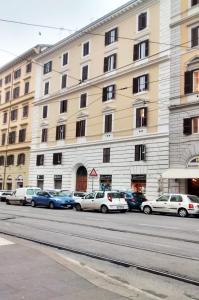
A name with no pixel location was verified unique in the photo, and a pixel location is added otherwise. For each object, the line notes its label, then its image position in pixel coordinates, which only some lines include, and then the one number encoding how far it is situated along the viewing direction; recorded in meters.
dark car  21.96
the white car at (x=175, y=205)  18.36
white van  26.40
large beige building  26.14
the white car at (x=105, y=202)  19.77
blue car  23.33
